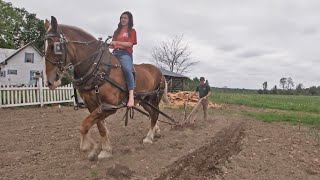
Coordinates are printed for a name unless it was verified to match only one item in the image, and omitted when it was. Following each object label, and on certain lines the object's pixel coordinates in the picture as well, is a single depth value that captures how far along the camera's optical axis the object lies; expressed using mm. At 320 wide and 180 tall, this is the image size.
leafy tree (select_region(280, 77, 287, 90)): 121362
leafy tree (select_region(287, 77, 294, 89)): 119156
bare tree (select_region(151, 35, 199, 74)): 57844
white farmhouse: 37625
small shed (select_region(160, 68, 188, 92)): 41531
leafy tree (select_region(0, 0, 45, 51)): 53031
